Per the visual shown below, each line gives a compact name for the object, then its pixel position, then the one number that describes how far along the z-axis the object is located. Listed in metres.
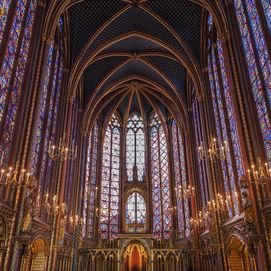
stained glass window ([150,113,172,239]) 30.20
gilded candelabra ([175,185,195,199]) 24.88
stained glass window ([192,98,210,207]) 23.32
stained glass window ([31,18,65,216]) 17.38
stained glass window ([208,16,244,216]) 17.56
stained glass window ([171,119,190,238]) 27.75
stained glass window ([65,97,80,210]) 23.53
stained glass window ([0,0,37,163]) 12.82
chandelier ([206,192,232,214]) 18.50
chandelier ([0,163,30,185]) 12.25
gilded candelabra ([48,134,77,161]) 19.25
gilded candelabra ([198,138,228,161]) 20.45
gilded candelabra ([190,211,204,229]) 23.34
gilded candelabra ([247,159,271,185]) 12.66
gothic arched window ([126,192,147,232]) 30.12
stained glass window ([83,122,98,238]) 28.47
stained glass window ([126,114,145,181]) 33.84
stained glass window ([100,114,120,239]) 30.27
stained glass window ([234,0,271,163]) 13.34
